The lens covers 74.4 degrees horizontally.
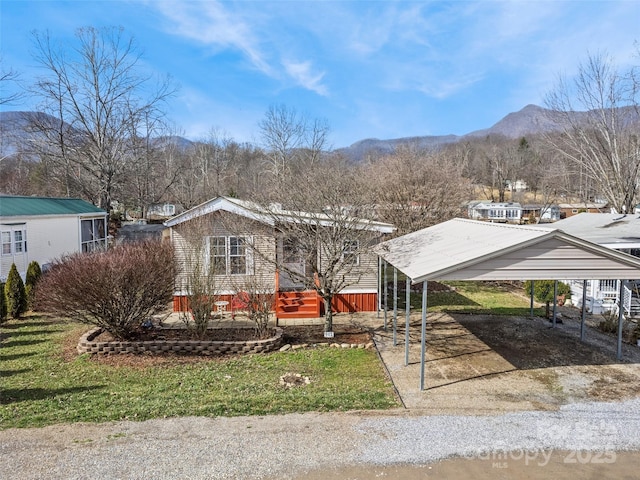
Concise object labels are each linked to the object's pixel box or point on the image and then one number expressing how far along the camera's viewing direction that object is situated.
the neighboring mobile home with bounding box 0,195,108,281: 16.98
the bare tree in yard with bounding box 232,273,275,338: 10.79
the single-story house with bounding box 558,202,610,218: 47.91
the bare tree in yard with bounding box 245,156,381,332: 11.30
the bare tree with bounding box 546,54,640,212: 16.80
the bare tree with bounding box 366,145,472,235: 20.89
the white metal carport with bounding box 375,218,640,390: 7.64
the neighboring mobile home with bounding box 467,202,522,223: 54.78
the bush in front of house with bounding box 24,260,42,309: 14.36
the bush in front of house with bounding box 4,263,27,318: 13.38
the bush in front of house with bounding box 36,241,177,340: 9.64
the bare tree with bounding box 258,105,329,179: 43.78
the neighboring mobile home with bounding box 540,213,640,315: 14.12
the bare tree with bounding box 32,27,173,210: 27.08
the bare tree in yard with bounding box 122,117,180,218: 31.67
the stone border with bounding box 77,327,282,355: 9.95
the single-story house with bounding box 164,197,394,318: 13.50
